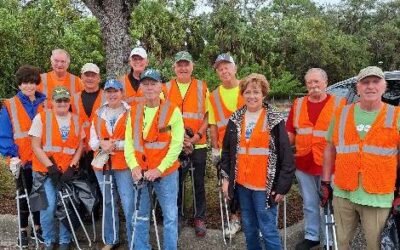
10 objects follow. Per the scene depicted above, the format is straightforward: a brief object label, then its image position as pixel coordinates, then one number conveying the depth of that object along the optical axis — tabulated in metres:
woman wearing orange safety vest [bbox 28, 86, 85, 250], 5.52
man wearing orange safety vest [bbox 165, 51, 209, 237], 5.69
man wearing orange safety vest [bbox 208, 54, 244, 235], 5.46
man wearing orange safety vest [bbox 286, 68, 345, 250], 5.00
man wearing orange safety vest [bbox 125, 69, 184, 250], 5.00
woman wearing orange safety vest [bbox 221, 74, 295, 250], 4.50
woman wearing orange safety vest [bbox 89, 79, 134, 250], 5.36
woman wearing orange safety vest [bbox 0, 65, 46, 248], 5.75
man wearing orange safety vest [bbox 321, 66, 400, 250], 3.91
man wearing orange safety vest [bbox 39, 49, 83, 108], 6.29
